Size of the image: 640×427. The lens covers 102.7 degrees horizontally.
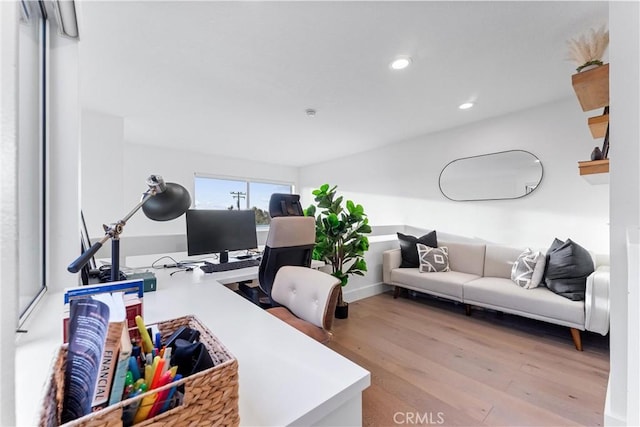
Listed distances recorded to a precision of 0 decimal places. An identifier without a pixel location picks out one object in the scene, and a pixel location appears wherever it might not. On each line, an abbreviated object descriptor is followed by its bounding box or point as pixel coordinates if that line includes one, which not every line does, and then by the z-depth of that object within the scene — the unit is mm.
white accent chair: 1212
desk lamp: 1060
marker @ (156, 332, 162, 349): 563
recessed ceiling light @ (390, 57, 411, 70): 1960
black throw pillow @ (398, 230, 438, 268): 3406
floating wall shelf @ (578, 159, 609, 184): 1123
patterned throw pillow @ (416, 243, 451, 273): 3188
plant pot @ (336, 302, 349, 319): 2793
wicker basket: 343
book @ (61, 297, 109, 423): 359
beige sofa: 2045
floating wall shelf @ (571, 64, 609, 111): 1113
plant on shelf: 1184
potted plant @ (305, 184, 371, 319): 2893
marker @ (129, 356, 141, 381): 417
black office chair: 1844
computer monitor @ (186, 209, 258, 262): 2127
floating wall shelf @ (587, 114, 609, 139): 1192
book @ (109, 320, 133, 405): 362
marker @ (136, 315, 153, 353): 510
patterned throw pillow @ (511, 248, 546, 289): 2482
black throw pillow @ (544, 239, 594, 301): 2207
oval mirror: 2971
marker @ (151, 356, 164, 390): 415
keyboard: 1934
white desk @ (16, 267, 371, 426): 551
